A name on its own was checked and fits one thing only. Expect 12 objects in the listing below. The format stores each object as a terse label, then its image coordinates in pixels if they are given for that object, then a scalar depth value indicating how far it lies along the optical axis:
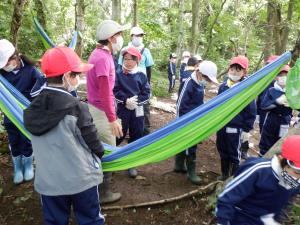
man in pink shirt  2.17
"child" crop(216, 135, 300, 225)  1.37
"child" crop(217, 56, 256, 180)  2.69
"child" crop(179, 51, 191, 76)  7.32
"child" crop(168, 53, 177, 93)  8.25
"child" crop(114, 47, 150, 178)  2.80
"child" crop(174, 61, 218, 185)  2.61
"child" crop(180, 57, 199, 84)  4.55
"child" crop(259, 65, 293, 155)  2.87
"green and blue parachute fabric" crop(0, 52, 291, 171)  1.91
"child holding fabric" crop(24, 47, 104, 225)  1.52
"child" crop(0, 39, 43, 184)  2.42
